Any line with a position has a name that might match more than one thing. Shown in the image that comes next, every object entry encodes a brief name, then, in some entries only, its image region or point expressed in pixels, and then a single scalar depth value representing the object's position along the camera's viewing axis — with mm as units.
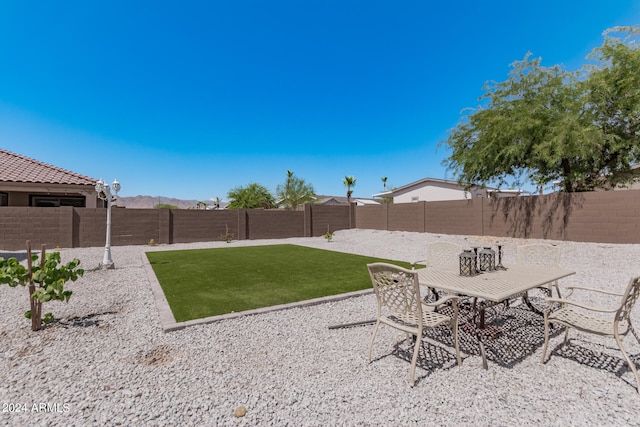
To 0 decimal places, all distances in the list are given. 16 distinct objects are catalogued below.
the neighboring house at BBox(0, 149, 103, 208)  10844
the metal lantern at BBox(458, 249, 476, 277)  3203
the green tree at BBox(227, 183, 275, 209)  31031
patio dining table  2547
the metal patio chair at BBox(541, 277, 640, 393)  2279
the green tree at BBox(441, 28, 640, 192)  10547
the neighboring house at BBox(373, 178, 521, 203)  22625
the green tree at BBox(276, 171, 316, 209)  33531
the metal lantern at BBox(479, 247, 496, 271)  3441
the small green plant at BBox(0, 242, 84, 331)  3236
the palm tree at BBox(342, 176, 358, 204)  39125
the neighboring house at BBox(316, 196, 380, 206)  40625
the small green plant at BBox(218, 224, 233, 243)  15605
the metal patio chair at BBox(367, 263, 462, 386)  2430
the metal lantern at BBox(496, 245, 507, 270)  3627
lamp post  7820
